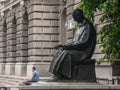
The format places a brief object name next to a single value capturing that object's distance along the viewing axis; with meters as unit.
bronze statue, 11.56
